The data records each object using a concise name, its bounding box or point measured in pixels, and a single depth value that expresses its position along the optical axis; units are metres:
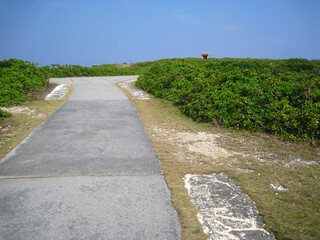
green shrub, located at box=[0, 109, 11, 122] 6.85
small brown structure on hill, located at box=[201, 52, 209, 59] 25.63
